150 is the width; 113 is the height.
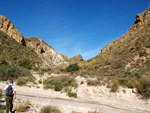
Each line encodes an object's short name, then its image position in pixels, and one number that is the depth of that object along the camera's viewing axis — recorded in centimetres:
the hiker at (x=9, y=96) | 489
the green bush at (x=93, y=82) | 1262
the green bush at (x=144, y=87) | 836
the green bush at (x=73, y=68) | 3085
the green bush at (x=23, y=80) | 1461
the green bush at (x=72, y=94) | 1017
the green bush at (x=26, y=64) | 3156
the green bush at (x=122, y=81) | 1109
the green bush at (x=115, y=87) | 1015
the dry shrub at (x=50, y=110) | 548
